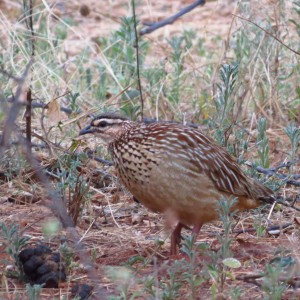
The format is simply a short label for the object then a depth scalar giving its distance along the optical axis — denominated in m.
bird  11.26
